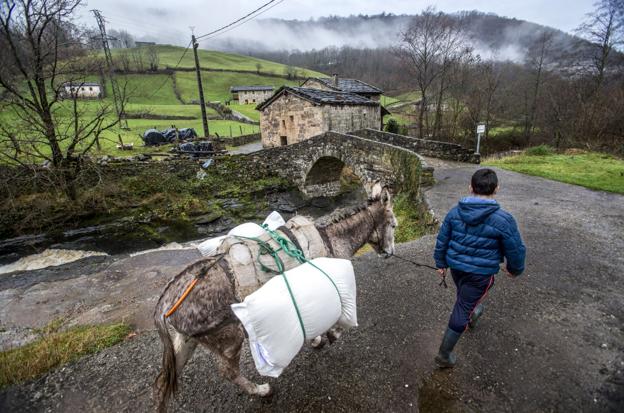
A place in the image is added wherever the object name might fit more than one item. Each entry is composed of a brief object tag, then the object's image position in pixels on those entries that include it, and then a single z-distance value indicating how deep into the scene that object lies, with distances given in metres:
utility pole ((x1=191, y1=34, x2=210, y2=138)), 19.76
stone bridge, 10.32
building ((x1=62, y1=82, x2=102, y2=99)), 51.88
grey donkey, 2.59
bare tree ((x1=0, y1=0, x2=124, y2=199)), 10.76
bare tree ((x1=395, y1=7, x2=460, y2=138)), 23.23
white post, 13.58
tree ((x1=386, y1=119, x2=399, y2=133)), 29.25
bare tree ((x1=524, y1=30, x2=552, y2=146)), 25.42
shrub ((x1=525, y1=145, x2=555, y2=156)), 15.49
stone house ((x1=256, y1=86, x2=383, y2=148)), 18.81
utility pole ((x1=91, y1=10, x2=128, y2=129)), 30.28
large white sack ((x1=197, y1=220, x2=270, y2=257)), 3.25
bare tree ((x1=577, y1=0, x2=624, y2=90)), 16.23
